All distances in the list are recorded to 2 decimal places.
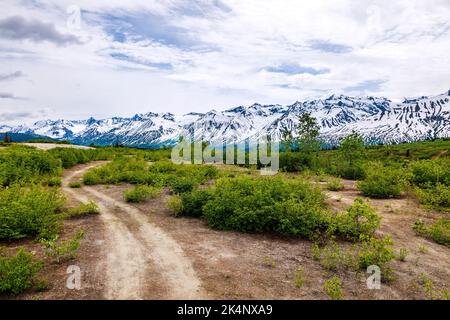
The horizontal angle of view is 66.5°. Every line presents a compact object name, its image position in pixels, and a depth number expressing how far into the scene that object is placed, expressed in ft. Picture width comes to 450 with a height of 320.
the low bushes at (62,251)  37.06
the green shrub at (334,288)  29.78
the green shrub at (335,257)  37.09
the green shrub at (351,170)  109.87
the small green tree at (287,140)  138.82
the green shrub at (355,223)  45.98
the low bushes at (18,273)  30.04
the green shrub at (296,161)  132.25
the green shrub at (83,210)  56.65
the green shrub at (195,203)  59.57
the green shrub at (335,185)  84.98
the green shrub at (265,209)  47.83
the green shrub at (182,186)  75.96
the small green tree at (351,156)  111.86
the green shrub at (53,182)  85.38
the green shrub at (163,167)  112.98
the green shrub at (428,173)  77.66
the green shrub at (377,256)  36.19
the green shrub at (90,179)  89.51
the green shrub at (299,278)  32.15
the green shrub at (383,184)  75.00
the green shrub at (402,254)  39.75
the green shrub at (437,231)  47.03
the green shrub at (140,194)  69.26
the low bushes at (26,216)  44.78
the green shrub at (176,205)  60.34
